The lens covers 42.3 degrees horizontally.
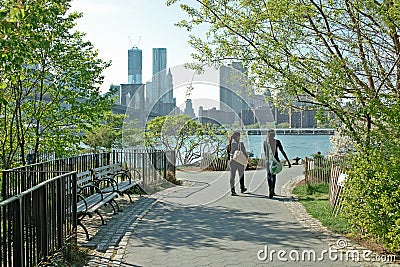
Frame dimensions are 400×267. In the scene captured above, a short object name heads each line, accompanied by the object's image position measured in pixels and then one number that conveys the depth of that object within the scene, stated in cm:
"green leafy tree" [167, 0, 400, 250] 891
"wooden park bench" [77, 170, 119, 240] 846
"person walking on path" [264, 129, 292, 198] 1347
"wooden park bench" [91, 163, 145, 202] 1155
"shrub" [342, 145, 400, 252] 663
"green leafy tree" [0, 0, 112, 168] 1183
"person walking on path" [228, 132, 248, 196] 1420
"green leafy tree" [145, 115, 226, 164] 2331
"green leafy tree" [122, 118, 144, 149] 1927
